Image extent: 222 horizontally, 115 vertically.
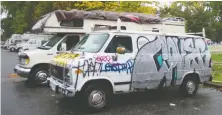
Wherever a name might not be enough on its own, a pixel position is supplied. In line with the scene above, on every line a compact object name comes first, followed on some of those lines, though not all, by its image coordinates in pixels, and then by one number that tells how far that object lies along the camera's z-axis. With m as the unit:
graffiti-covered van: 6.77
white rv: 10.17
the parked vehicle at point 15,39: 40.97
